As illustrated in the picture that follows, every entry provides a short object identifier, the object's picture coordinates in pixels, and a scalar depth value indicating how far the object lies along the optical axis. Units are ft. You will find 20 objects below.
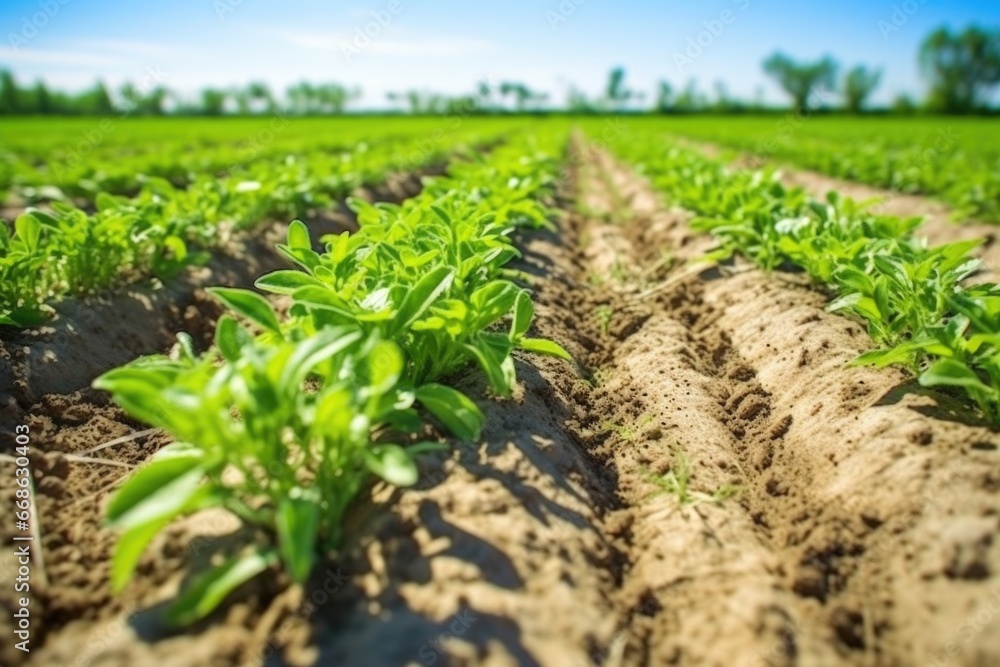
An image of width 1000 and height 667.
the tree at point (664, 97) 249.96
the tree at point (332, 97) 312.09
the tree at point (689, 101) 248.52
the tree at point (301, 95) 302.66
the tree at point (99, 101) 246.62
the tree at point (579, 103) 253.65
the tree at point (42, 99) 220.84
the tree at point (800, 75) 253.44
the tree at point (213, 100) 287.48
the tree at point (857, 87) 228.84
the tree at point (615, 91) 248.52
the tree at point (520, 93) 238.50
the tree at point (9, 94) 212.21
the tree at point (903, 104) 224.12
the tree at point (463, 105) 212.25
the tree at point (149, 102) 206.56
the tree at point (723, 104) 234.38
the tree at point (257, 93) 308.40
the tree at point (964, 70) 216.54
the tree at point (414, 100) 268.82
